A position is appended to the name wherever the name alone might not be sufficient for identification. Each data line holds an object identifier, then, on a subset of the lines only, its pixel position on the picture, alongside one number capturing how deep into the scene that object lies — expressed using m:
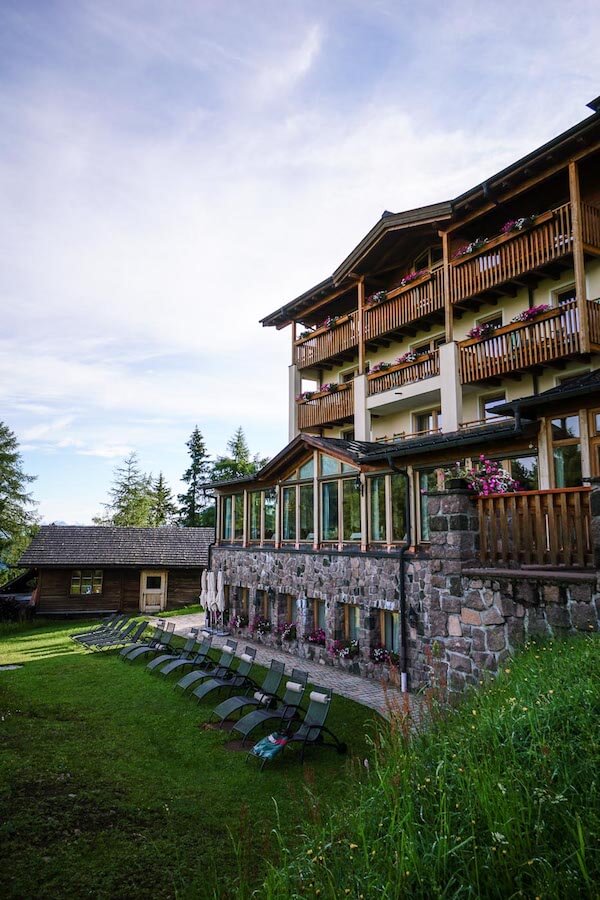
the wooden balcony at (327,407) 18.56
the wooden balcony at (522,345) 11.84
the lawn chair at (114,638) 16.72
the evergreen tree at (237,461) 47.31
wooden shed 24.70
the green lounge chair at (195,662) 12.70
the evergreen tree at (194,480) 49.28
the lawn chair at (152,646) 14.72
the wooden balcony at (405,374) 15.20
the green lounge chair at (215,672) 11.34
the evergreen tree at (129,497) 49.78
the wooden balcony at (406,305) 15.38
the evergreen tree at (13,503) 35.72
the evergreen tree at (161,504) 53.75
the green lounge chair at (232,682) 10.66
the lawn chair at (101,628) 18.08
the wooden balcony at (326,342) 18.67
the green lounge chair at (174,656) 13.31
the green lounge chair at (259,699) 9.40
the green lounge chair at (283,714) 8.62
